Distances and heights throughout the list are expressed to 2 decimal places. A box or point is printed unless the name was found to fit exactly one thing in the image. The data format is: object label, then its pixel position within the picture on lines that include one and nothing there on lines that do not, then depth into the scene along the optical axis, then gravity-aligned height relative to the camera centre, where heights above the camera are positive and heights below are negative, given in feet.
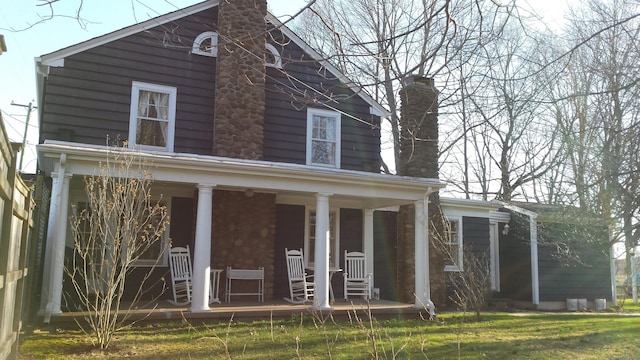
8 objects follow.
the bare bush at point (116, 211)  21.80 +1.51
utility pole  76.46 +20.37
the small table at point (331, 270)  35.31 -1.23
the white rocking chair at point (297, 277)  34.60 -1.71
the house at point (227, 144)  30.01 +7.14
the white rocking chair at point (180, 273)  31.19 -1.44
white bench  33.73 -1.71
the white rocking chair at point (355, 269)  37.39 -1.19
